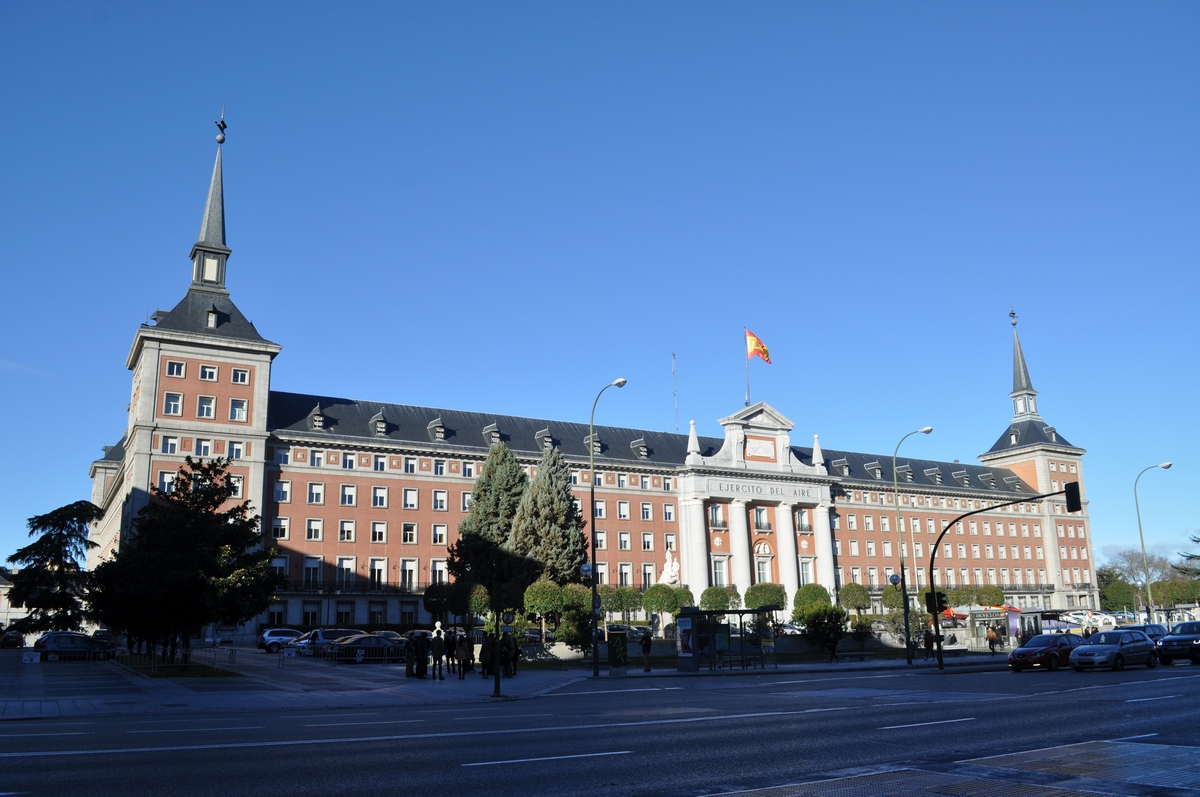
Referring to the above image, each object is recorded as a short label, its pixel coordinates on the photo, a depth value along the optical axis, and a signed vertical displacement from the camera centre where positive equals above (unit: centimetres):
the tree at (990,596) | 8311 -101
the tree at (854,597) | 8212 -72
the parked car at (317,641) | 4422 -200
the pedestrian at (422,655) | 3203 -188
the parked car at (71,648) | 4609 -196
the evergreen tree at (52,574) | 6669 +256
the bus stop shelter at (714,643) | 3719 -208
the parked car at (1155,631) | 4028 -218
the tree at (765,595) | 7519 -35
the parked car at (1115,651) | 3225 -241
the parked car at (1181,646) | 3503 -246
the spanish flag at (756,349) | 8100 +2097
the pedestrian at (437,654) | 3217 -188
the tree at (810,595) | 7475 -45
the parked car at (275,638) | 5279 -199
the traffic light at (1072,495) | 3217 +302
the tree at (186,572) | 3234 +121
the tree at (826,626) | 4526 -185
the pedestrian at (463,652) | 3319 -188
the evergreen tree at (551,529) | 5888 +426
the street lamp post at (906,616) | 3925 -127
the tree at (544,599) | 5081 -14
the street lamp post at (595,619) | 3491 -91
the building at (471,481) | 6612 +935
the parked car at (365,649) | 4084 -211
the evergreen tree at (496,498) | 6266 +679
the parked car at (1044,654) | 3369 -253
